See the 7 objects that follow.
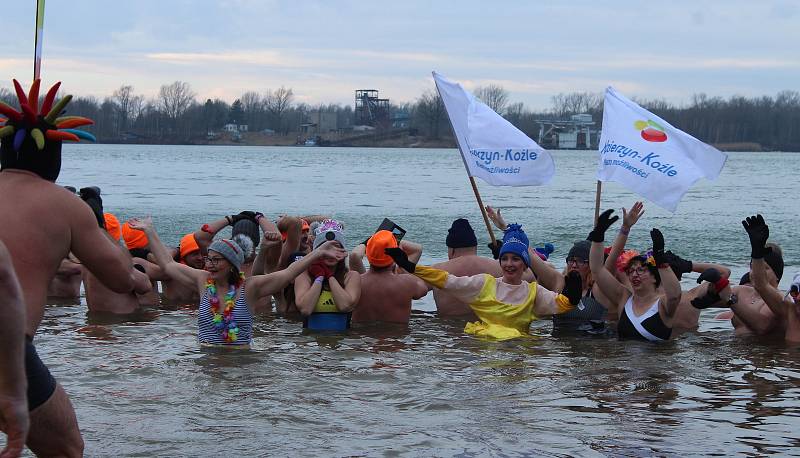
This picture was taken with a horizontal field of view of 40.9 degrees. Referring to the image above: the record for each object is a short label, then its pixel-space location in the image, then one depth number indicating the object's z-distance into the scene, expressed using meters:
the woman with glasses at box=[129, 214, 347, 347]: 7.84
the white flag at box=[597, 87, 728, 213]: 10.02
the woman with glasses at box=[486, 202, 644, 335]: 9.59
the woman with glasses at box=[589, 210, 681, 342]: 8.59
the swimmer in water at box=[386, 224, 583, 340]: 8.68
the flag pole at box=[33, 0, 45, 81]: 5.27
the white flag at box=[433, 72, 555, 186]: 10.91
